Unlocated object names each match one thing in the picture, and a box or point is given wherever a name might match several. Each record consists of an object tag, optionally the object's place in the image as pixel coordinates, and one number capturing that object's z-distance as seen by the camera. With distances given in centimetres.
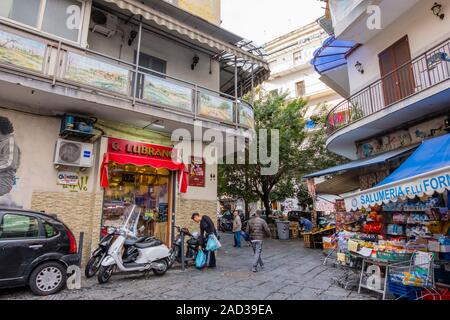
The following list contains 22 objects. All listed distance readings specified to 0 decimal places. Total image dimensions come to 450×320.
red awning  802
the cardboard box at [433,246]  625
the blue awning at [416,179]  475
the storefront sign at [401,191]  466
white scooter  639
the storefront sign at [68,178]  763
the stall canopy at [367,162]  805
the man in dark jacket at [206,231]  829
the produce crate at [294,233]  1811
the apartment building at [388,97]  626
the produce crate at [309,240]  1329
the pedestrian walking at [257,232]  816
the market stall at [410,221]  504
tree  1684
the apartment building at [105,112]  685
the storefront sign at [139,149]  842
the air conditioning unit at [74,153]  749
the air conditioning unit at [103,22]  830
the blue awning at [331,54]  1173
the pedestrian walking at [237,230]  1341
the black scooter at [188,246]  830
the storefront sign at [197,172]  1026
